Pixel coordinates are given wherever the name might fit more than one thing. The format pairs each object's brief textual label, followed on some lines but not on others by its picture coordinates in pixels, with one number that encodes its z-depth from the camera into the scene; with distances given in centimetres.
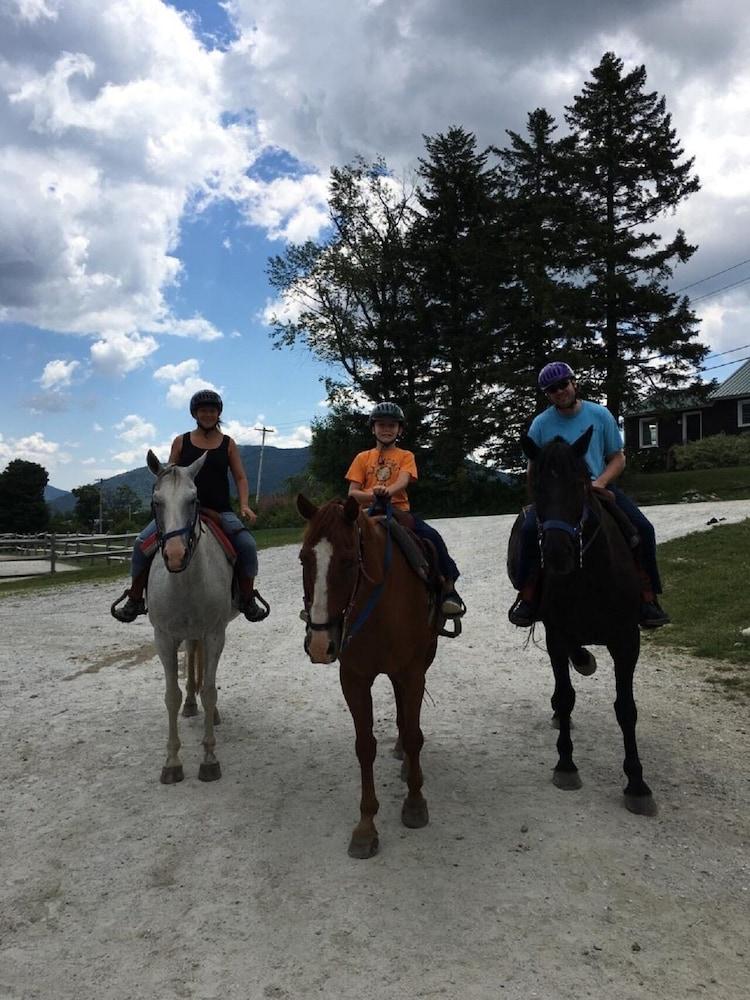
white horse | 479
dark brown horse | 399
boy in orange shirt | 479
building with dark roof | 4053
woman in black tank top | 583
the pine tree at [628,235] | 2725
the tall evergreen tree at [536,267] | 2733
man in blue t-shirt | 468
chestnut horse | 346
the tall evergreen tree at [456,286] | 3164
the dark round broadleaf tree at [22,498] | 6781
